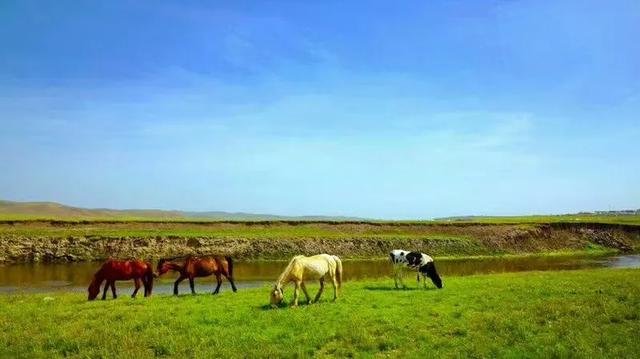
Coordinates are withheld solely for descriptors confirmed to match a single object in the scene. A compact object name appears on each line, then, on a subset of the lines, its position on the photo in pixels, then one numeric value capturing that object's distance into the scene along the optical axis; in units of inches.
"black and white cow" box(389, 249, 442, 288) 1036.5
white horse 761.0
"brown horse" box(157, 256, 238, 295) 976.9
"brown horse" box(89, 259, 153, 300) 914.7
